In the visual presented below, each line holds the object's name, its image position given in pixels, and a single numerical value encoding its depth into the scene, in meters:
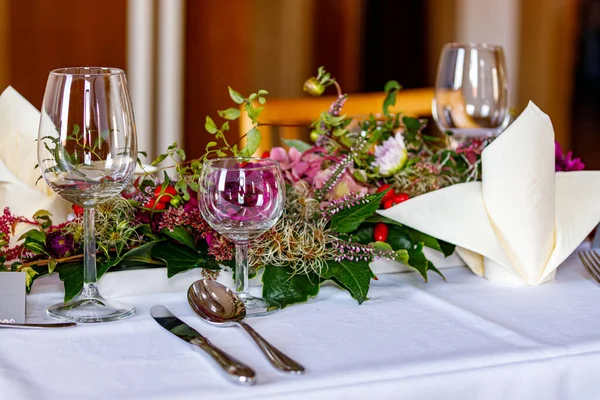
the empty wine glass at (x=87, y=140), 1.15
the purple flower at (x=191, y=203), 1.29
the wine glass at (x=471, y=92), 1.51
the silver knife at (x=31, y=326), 1.13
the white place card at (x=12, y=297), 1.16
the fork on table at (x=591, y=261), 1.32
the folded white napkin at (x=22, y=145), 1.35
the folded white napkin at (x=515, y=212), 1.30
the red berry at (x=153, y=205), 1.29
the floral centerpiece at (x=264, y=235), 1.24
